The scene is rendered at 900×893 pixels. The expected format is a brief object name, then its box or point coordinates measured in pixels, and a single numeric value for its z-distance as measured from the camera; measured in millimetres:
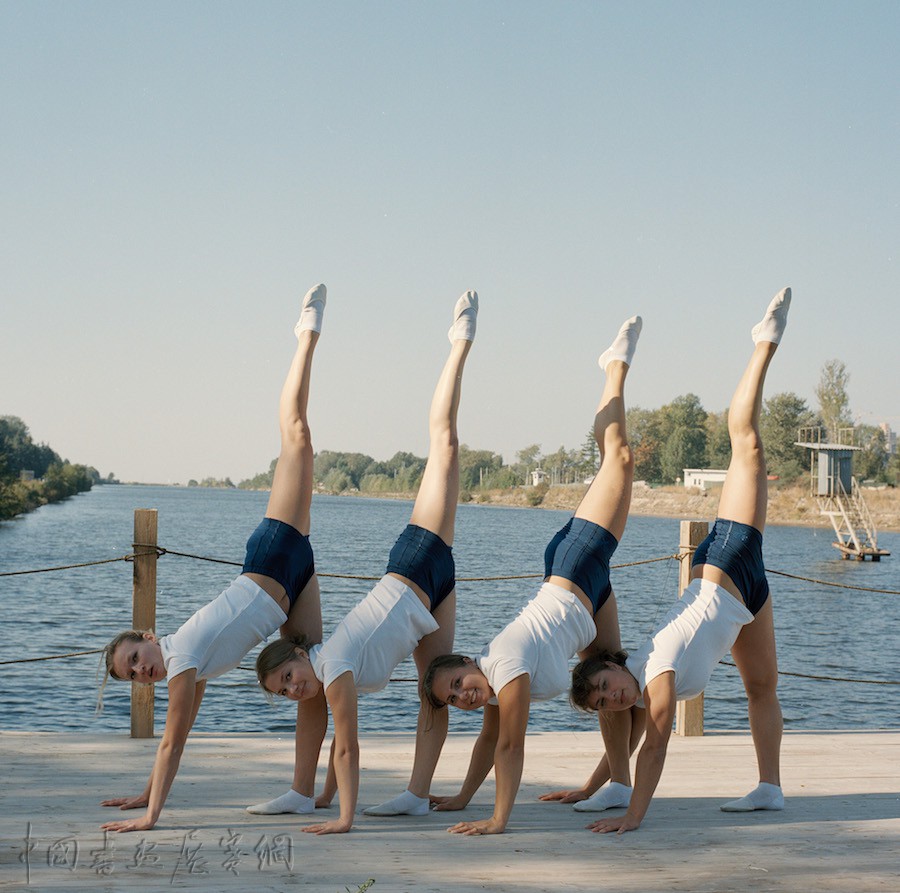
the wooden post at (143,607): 4633
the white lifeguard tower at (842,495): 37938
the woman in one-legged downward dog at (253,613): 3307
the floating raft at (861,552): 37625
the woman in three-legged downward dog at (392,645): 3316
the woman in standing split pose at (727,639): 3391
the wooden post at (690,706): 5008
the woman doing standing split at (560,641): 3285
